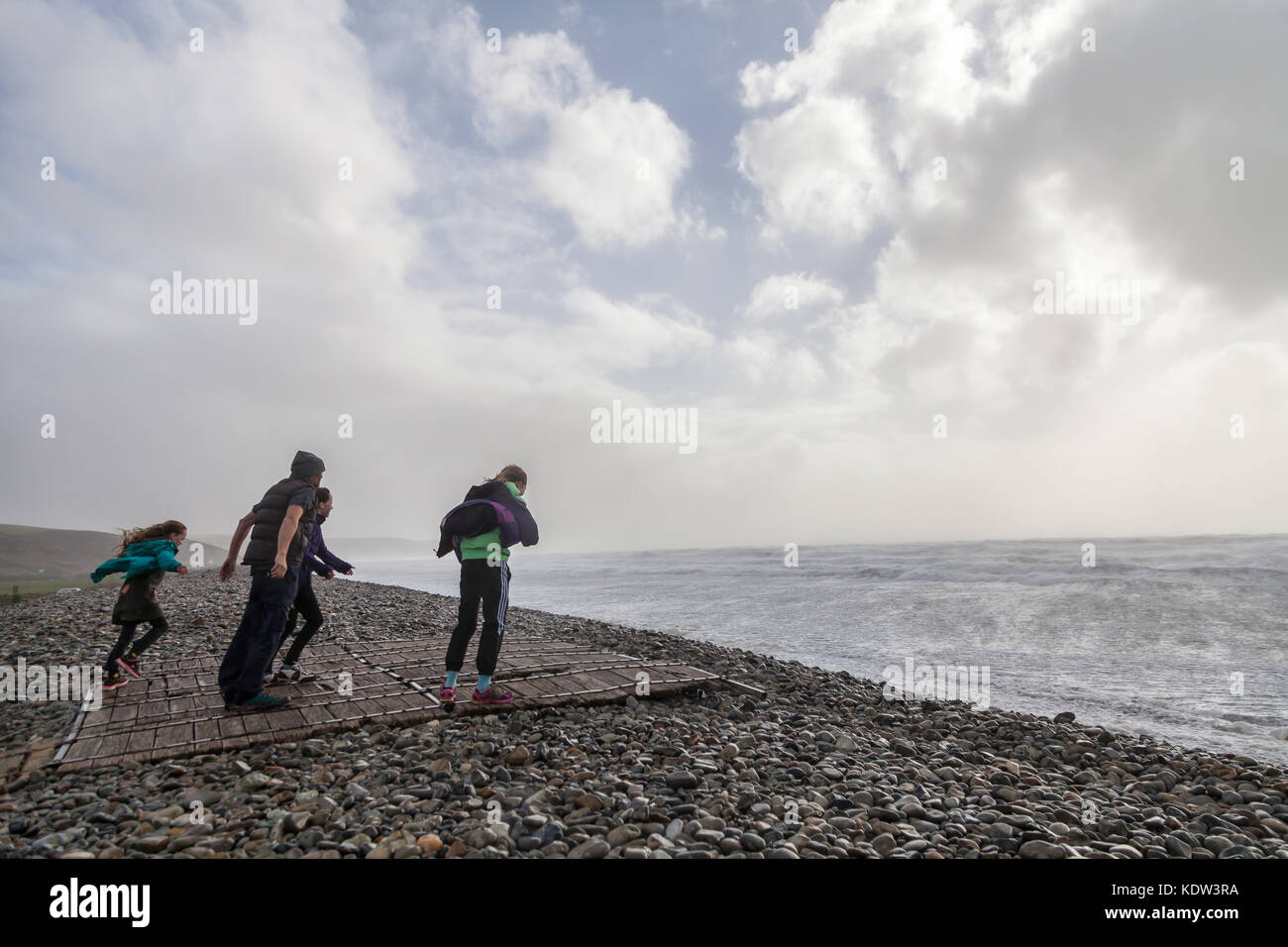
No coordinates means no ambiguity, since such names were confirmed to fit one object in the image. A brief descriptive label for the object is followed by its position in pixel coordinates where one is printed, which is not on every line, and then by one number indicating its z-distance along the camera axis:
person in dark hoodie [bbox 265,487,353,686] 8.35
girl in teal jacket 7.96
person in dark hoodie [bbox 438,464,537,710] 6.90
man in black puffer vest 6.58
